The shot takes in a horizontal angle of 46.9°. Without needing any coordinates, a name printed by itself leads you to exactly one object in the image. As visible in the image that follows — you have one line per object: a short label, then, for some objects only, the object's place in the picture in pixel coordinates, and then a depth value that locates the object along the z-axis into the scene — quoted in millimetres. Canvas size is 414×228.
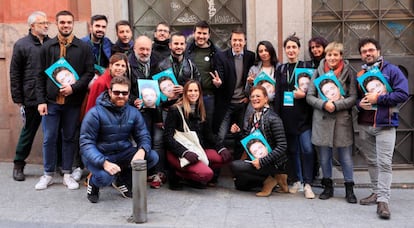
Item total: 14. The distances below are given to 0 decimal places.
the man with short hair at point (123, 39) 6097
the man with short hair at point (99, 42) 6094
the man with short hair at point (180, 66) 6070
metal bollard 4695
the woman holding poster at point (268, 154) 5750
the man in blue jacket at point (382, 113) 5145
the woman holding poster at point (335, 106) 5539
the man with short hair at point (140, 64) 5887
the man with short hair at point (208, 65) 6242
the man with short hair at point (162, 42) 6160
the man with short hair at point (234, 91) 6246
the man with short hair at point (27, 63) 6234
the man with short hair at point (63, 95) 5973
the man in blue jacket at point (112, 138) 5367
